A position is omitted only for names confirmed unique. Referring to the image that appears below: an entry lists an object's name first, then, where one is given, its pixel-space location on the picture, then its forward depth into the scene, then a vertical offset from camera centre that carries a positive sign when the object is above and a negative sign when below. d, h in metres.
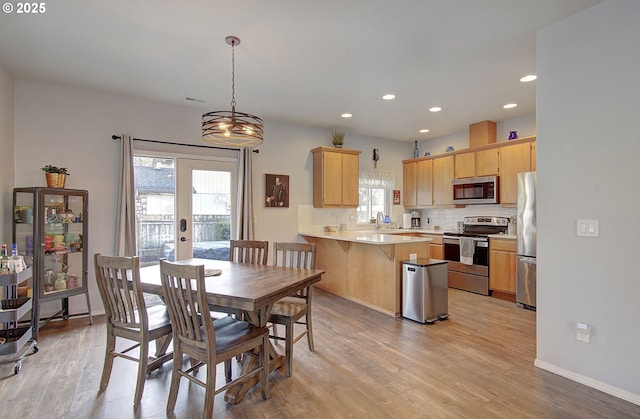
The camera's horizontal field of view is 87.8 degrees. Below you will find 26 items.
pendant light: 2.67 +0.67
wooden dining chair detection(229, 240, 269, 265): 3.44 -0.43
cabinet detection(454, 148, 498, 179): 5.12 +0.77
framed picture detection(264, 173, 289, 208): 5.17 +0.33
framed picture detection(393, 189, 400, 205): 6.64 +0.29
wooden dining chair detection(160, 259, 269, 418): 1.92 -0.80
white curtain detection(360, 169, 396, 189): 6.27 +0.62
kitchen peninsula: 3.98 -0.73
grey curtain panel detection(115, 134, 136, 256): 4.00 +0.07
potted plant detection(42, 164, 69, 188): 3.48 +0.38
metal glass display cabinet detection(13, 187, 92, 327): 3.30 -0.29
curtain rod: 4.08 +0.92
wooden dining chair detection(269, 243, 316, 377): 2.53 -0.81
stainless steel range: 4.89 -0.63
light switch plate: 2.34 -0.12
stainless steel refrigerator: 4.14 -0.39
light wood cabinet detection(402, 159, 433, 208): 6.21 +0.55
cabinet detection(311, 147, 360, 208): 5.42 +0.57
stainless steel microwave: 5.09 +0.33
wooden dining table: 2.09 -0.53
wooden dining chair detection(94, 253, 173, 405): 2.14 -0.74
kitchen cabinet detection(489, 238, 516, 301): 4.55 -0.79
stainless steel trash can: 3.70 -0.91
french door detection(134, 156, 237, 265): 4.35 +0.06
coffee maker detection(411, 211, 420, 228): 6.68 -0.20
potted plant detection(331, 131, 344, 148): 5.62 +1.20
